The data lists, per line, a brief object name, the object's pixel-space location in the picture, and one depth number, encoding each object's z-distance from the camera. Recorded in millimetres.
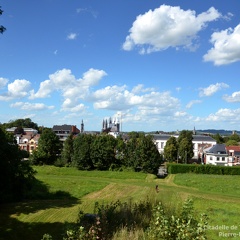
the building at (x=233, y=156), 81731
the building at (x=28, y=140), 92794
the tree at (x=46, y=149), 62312
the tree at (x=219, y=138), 128212
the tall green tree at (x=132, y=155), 57969
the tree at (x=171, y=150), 83000
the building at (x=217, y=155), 83312
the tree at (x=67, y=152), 62188
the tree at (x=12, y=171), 19020
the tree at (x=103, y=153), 58291
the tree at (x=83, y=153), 58031
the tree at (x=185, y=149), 82625
